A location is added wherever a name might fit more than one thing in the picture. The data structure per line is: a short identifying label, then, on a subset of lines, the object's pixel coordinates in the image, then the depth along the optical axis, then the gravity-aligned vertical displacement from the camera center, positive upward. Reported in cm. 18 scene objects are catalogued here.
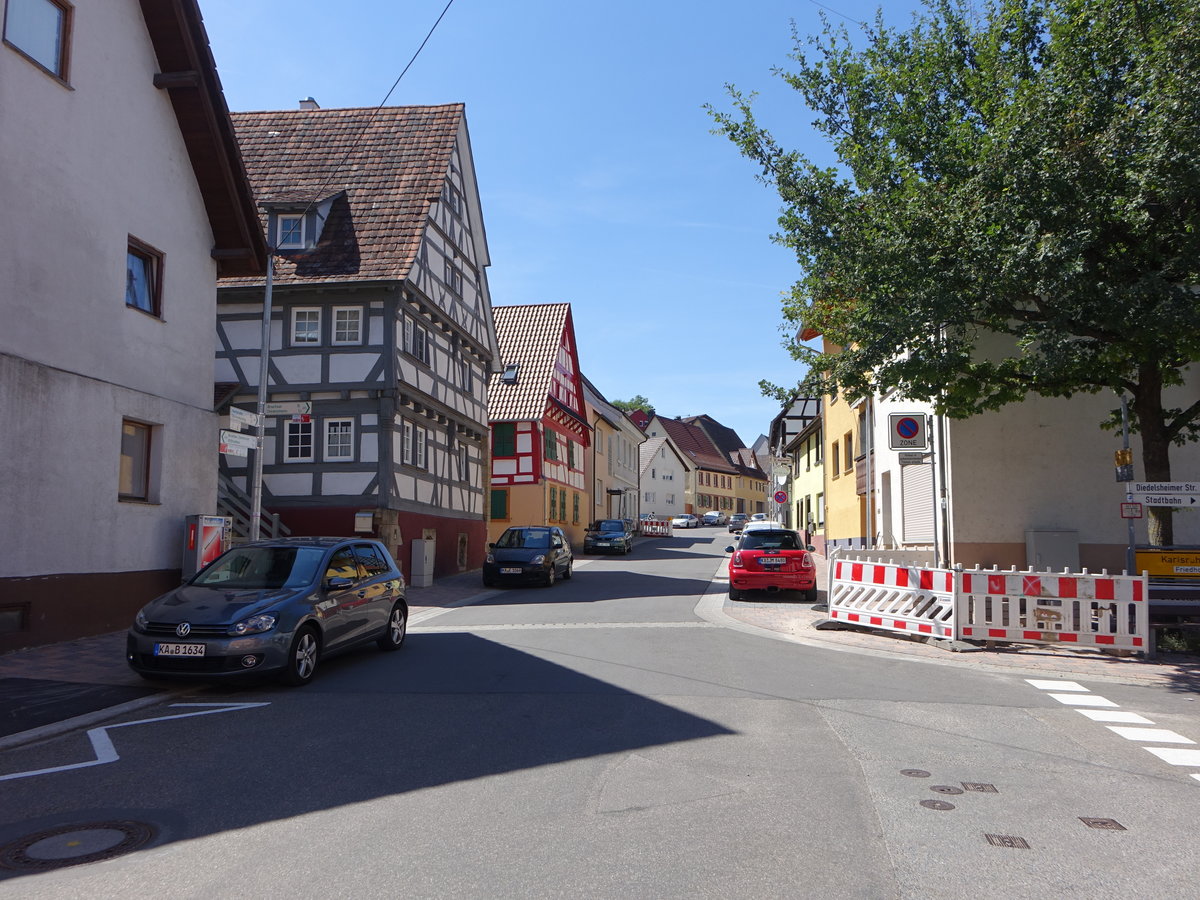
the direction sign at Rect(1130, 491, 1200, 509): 1271 +49
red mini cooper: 1942 -58
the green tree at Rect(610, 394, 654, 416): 11375 +1570
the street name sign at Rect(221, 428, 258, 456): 1356 +134
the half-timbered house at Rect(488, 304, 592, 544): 3859 +483
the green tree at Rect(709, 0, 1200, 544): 1180 +424
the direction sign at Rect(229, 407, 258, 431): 1428 +175
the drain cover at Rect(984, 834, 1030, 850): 489 -152
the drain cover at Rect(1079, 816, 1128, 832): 519 -153
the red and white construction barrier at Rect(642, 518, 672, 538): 6469 +66
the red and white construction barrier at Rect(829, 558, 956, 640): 1316 -85
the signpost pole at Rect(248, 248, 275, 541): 1497 +200
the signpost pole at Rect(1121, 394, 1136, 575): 1293 +52
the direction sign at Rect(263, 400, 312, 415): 1548 +207
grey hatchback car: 920 -75
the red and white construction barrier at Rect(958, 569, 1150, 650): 1209 -90
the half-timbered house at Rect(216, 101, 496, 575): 2248 +523
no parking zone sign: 1645 +179
